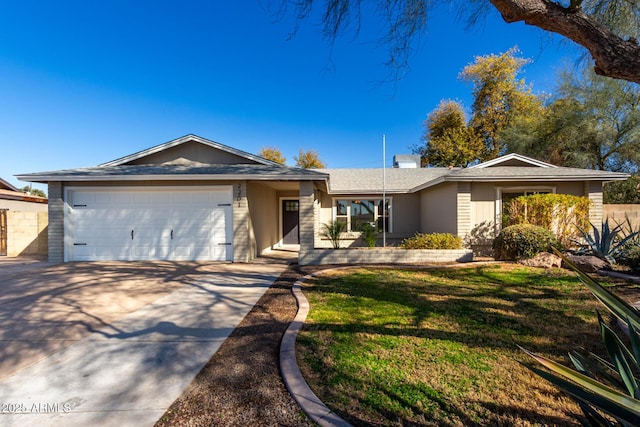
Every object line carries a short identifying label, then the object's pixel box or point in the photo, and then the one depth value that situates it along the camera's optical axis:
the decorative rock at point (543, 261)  8.09
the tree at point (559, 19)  3.49
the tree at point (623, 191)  16.75
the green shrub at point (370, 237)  10.93
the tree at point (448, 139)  25.41
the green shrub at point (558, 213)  9.80
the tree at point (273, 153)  37.42
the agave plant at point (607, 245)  7.79
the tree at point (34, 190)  42.11
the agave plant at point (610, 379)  1.20
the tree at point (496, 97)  24.58
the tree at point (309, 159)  36.84
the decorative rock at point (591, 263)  7.44
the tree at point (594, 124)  16.97
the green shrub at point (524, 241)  8.61
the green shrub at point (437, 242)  9.61
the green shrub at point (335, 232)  10.64
